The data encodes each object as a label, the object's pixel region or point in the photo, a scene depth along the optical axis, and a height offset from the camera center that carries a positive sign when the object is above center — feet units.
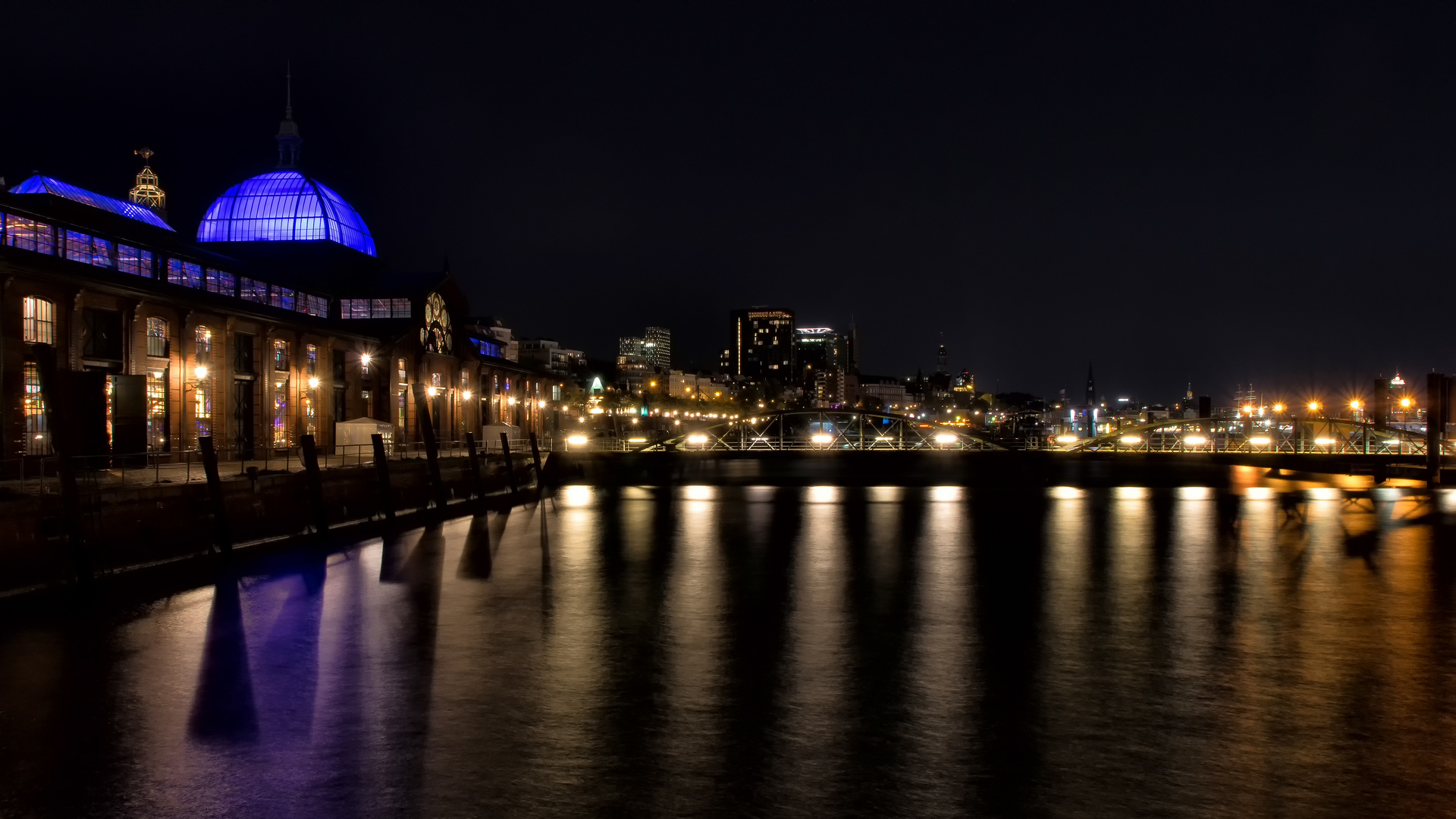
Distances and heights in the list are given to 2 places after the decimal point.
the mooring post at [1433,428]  204.23 -3.30
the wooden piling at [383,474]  122.11 -5.00
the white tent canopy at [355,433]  172.65 -0.05
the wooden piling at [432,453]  138.92 -2.99
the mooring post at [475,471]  152.97 -6.12
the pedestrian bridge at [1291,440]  265.13 -7.50
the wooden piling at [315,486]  103.91 -5.35
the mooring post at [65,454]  70.54 -1.07
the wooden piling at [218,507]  87.30 -6.17
